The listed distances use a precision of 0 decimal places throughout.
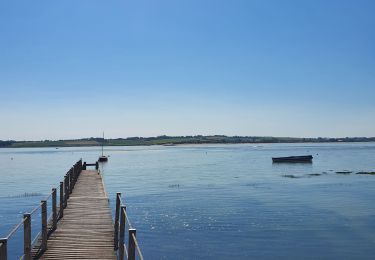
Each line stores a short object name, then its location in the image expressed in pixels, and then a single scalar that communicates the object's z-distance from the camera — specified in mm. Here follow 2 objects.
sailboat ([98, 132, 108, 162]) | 103825
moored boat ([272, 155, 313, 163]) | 103856
